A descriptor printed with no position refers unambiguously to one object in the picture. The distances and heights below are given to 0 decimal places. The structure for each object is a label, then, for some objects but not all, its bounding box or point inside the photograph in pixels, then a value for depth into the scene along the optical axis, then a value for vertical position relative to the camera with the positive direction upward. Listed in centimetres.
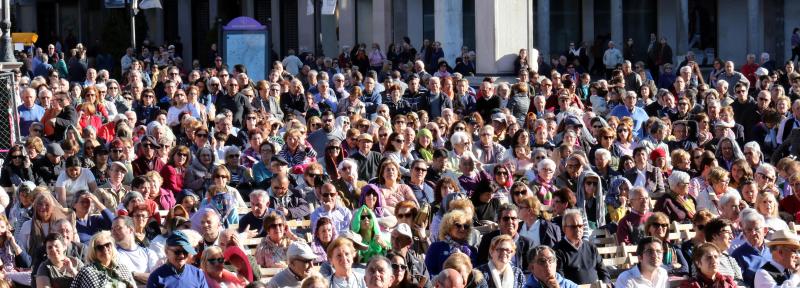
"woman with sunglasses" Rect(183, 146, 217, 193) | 1829 -158
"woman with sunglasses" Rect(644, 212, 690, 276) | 1466 -186
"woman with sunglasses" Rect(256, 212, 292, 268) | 1423 -180
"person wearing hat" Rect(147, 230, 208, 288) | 1251 -175
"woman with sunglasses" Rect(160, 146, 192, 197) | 1817 -154
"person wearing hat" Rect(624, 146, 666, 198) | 1883 -174
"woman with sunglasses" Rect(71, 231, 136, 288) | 1240 -171
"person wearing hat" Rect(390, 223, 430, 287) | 1370 -183
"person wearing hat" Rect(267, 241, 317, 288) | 1277 -178
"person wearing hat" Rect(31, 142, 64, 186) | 1841 -150
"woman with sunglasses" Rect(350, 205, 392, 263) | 1445 -175
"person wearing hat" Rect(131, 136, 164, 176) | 1869 -148
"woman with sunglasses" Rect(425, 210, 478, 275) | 1420 -176
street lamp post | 2225 -30
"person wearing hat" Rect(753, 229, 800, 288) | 1404 -201
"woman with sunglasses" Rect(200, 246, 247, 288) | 1259 -172
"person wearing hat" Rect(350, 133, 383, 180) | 1934 -156
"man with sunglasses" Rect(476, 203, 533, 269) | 1410 -177
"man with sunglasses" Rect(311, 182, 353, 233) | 1572 -172
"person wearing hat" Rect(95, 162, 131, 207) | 1717 -158
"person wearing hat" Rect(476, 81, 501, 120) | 2511 -128
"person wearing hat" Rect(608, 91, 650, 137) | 2436 -139
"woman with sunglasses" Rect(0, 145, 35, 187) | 1838 -151
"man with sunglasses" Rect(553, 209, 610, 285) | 1407 -191
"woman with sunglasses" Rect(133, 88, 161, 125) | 2342 -121
